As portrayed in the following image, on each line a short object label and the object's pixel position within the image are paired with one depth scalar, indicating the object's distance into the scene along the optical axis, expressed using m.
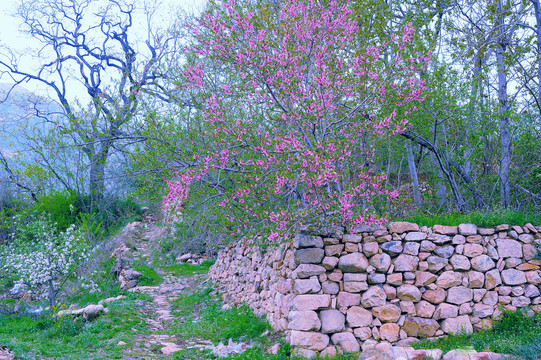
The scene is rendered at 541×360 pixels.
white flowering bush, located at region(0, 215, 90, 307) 10.60
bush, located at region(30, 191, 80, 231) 17.52
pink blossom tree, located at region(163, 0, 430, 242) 6.66
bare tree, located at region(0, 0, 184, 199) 18.62
